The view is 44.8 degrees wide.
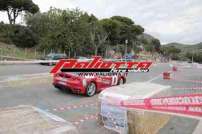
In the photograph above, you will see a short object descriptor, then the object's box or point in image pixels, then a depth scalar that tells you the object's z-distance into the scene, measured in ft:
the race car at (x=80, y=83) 32.86
